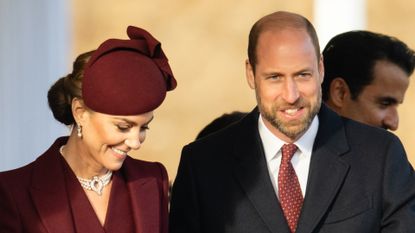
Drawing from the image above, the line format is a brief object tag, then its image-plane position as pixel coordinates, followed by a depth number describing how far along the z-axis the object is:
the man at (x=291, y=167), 7.30
